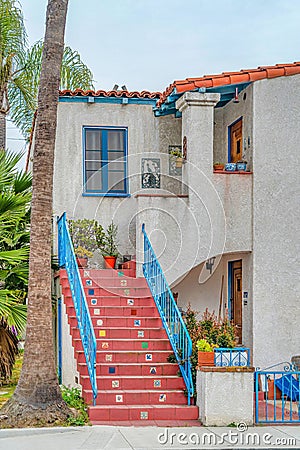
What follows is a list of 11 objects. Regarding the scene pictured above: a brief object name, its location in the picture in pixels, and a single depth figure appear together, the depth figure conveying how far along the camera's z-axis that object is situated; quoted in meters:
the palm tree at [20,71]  21.31
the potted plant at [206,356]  11.16
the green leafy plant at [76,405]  10.62
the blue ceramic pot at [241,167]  14.50
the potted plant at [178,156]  15.19
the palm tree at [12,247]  13.13
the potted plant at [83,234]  15.57
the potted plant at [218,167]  14.66
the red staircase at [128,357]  11.16
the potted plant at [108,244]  15.41
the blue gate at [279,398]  11.09
